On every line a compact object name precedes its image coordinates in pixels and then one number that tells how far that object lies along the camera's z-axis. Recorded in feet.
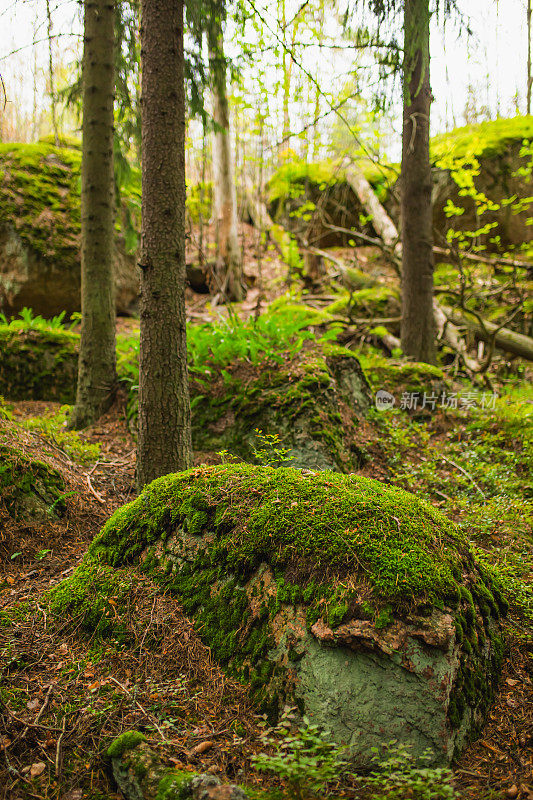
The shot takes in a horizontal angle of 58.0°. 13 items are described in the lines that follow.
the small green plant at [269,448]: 14.62
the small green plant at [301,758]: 5.69
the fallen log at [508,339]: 27.71
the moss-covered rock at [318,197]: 39.42
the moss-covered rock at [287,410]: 15.26
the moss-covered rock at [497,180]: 36.40
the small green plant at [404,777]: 5.59
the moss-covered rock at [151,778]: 5.52
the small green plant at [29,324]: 21.90
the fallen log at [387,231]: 26.84
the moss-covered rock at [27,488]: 11.65
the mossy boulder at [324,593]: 6.73
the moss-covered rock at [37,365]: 21.16
